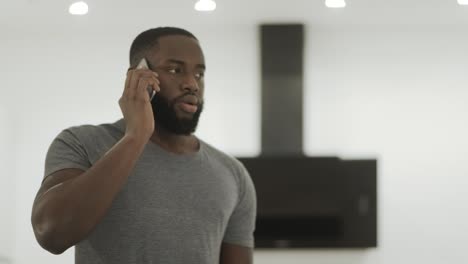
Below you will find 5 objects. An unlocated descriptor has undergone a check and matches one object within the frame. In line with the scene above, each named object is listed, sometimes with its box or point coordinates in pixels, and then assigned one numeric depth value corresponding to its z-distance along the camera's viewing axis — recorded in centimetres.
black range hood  855
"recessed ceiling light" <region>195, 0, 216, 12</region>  753
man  204
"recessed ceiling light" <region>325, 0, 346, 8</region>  749
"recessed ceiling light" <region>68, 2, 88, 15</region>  768
